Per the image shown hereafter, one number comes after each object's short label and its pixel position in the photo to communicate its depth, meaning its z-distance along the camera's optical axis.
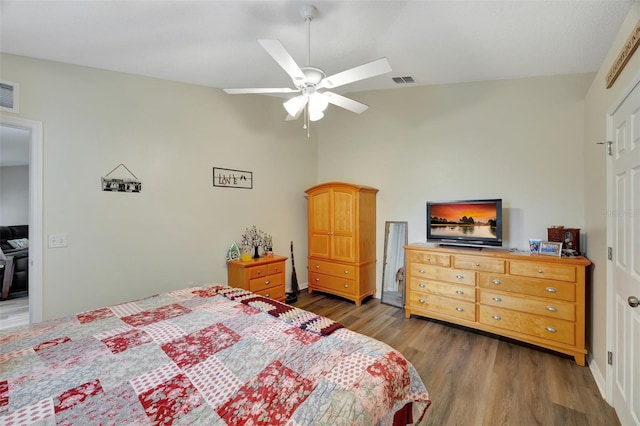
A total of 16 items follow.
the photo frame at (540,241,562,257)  2.55
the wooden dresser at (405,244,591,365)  2.40
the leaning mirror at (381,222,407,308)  3.89
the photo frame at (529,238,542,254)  2.72
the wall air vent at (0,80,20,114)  2.15
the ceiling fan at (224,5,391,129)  1.63
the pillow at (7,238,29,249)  4.94
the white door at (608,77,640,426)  1.46
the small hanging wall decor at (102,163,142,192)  2.62
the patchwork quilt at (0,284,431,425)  0.96
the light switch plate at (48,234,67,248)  2.35
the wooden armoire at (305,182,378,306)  3.81
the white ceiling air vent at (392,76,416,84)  3.29
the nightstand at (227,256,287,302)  3.34
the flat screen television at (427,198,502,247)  3.01
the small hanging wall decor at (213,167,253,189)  3.46
